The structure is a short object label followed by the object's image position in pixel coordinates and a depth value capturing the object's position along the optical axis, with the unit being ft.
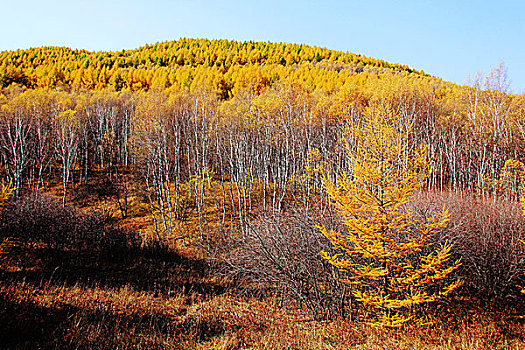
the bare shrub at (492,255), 27.96
